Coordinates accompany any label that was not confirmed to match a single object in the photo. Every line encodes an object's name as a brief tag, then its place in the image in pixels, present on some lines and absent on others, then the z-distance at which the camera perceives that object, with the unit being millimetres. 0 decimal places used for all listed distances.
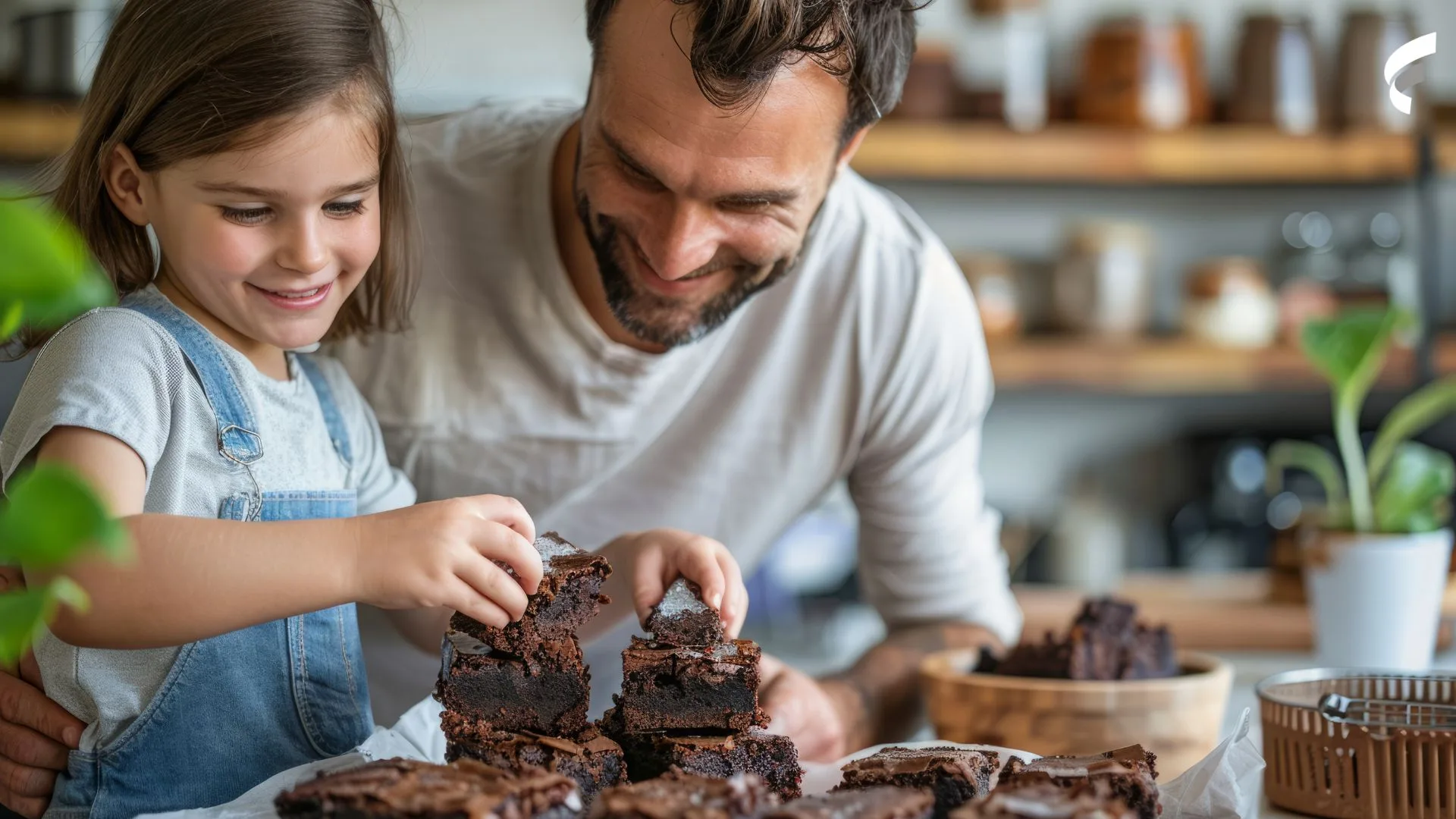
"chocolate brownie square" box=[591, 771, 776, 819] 868
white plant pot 1692
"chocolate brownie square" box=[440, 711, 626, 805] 1022
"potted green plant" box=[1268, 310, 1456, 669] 1701
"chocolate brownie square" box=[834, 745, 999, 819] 1045
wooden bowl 1353
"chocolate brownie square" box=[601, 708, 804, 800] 1068
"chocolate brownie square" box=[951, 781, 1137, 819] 870
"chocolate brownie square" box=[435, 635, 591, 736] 1059
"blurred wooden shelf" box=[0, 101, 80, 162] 3039
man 1326
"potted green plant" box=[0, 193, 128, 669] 503
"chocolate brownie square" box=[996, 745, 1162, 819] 983
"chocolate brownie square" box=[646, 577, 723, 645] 1117
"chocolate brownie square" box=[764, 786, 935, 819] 885
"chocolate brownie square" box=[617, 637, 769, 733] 1091
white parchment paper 1014
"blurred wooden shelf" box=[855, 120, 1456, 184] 3309
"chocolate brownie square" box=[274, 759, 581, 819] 872
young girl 959
